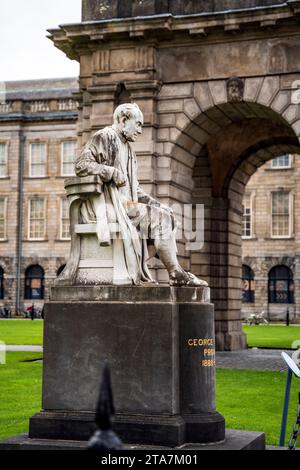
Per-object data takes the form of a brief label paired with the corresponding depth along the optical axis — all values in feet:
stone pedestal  26.13
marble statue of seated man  27.61
